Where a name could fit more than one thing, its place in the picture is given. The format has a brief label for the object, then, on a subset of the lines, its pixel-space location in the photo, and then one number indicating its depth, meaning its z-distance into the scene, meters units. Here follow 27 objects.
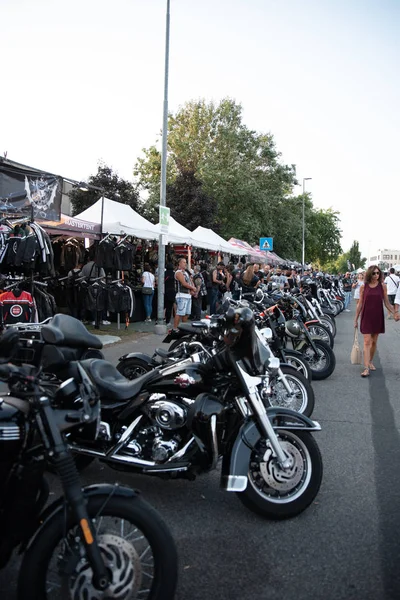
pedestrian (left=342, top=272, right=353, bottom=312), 25.39
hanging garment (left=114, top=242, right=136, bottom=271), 12.02
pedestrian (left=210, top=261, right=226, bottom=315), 16.23
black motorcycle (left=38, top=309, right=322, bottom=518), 3.34
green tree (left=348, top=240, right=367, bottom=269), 138.68
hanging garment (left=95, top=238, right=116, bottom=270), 11.95
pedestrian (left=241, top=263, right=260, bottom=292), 9.66
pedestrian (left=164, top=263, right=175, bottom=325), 14.42
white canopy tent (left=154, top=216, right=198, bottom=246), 15.77
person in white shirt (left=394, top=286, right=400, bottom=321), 8.93
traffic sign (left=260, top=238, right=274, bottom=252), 22.00
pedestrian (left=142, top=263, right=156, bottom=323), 14.95
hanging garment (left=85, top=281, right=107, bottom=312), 11.98
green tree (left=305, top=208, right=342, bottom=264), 73.54
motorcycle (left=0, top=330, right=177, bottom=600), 2.11
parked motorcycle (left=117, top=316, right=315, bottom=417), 5.22
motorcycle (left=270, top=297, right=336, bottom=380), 7.46
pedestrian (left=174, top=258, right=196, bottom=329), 12.29
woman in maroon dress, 8.20
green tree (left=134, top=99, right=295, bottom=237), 36.44
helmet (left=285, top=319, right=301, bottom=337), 6.78
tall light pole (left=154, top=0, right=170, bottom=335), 12.91
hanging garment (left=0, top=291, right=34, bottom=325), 7.59
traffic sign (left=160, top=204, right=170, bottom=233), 12.70
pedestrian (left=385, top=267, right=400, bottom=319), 20.01
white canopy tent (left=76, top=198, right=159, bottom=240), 12.51
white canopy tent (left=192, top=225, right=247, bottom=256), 18.73
